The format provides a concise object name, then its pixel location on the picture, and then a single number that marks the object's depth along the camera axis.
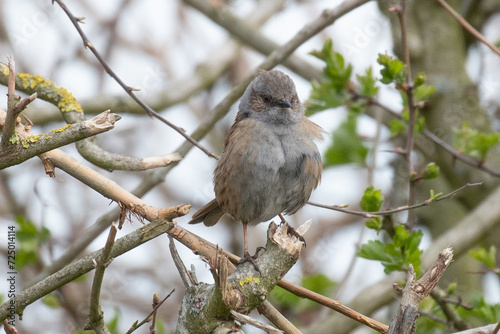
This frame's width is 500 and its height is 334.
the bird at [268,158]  8.09
